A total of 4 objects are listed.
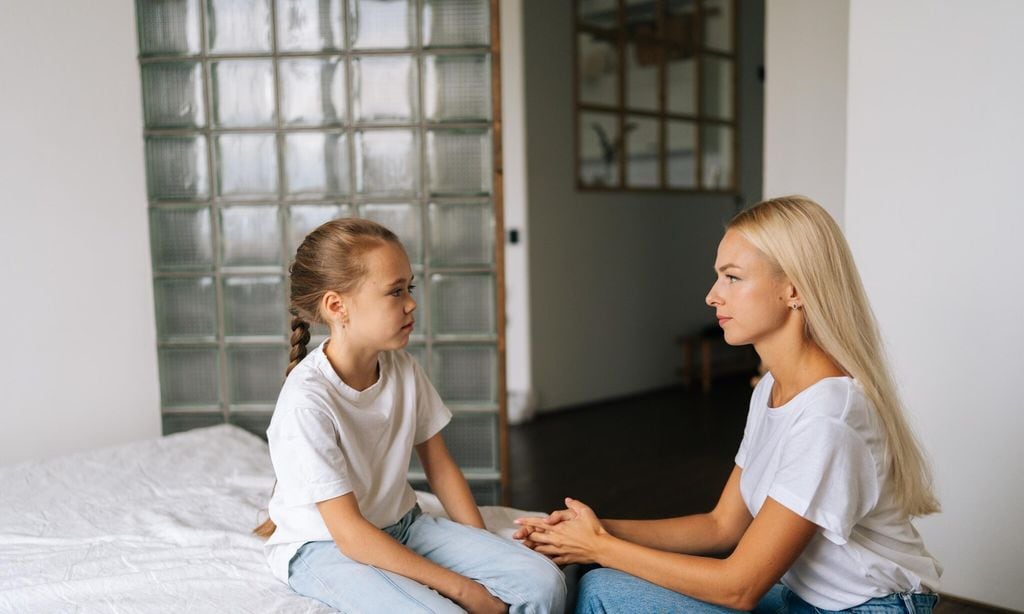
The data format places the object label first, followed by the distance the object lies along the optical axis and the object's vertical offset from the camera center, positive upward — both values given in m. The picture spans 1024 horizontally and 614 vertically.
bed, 1.53 -0.69
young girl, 1.43 -0.47
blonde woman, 1.23 -0.39
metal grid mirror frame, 4.78 +0.61
